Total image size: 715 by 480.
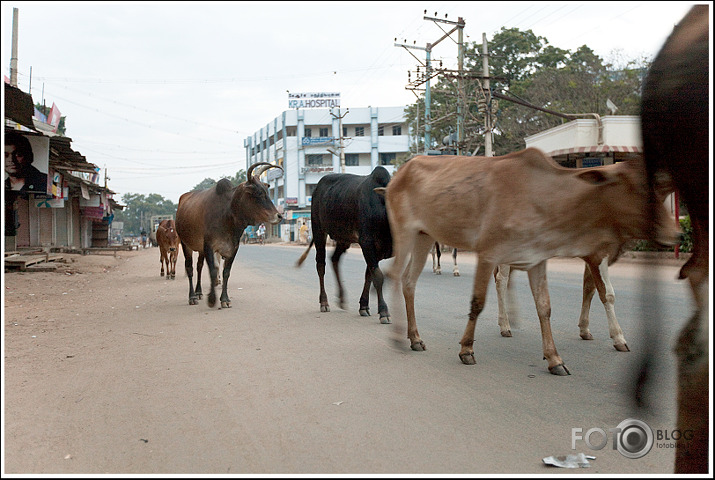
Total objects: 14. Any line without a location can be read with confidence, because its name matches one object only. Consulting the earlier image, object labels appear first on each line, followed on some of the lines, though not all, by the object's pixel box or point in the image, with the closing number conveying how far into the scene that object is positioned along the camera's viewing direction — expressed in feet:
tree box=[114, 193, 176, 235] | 340.80
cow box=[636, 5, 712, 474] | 6.22
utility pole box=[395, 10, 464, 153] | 95.25
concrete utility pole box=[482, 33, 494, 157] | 71.67
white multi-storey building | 194.90
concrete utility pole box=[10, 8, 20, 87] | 50.14
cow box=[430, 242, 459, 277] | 44.78
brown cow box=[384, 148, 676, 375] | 12.63
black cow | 22.65
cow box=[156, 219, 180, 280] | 50.01
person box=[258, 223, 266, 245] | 214.48
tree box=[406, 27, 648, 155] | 93.56
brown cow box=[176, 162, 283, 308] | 28.91
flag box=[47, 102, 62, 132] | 45.10
